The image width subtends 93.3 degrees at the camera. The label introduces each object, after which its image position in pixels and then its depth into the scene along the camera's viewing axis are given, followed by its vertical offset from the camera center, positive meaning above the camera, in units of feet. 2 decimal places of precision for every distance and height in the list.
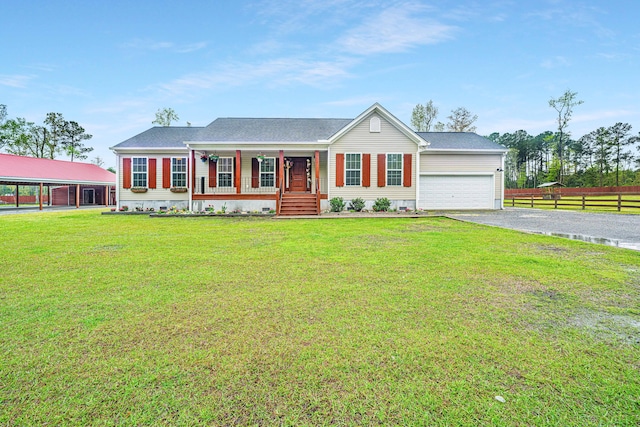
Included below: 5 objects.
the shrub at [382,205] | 52.49 -0.18
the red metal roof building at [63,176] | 71.16 +7.05
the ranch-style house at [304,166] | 52.95 +7.21
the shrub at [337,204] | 52.01 -0.03
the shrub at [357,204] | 52.95 -0.02
